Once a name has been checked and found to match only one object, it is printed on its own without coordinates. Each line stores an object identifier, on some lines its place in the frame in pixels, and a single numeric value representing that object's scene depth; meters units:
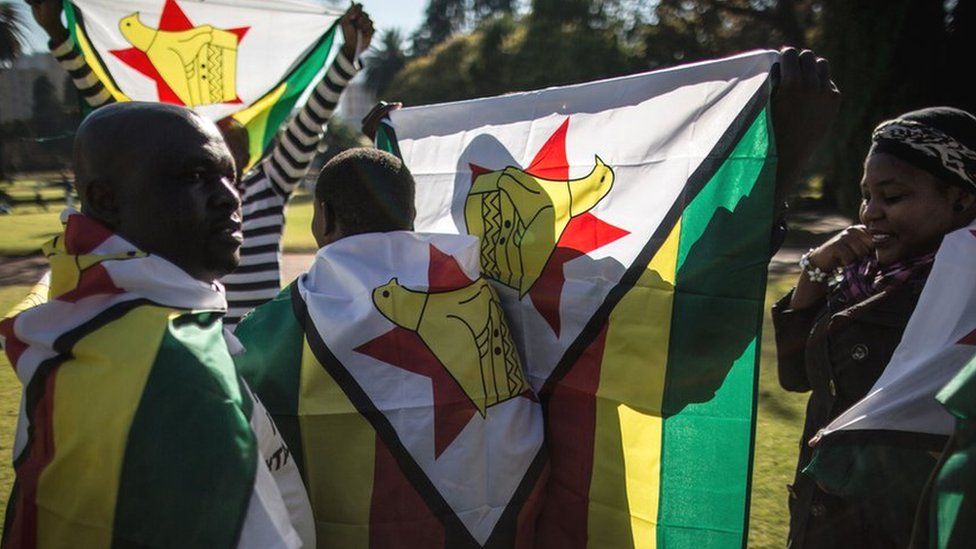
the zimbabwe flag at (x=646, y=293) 2.14
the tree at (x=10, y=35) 20.67
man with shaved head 1.43
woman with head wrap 1.94
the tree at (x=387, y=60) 85.06
